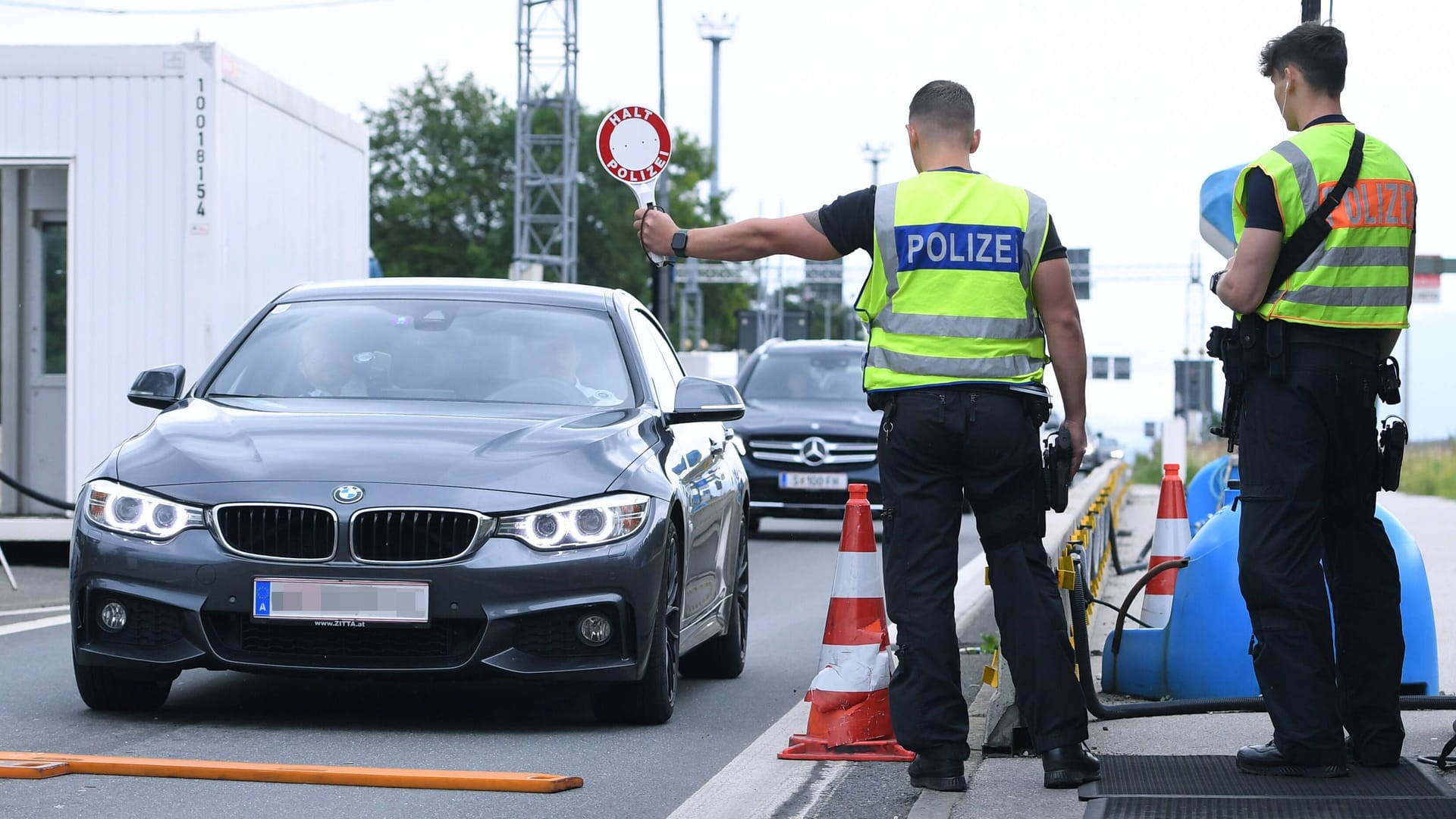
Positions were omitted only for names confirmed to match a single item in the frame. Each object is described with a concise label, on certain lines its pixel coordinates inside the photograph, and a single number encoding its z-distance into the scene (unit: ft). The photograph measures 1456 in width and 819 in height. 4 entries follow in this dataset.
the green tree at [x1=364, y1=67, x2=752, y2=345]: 266.57
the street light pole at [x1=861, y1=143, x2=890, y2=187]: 319.47
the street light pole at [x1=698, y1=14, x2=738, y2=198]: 255.91
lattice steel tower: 183.73
